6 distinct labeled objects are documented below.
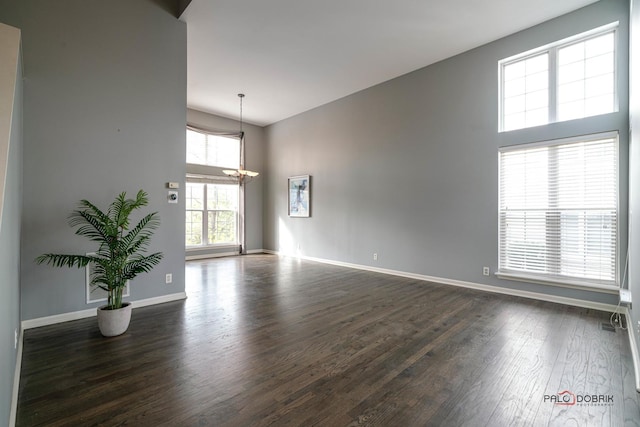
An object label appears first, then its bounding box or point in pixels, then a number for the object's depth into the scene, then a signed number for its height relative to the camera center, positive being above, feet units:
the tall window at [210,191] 23.53 +1.76
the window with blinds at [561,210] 11.11 +0.16
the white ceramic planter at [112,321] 8.79 -3.43
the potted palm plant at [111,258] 8.87 -1.58
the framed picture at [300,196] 23.79 +1.39
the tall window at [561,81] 11.34 +5.79
